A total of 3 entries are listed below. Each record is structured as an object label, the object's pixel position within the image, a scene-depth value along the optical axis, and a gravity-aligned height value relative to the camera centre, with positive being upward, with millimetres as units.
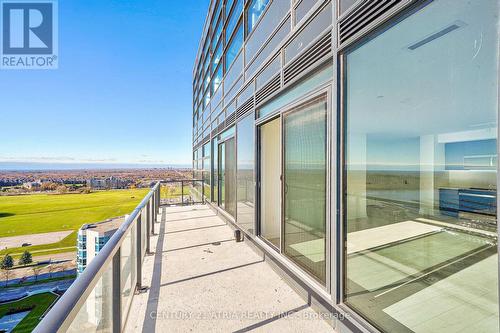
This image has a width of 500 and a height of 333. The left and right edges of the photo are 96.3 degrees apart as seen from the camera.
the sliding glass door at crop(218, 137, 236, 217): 5566 -265
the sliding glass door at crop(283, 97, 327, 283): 2367 -250
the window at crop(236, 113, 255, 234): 4285 -188
